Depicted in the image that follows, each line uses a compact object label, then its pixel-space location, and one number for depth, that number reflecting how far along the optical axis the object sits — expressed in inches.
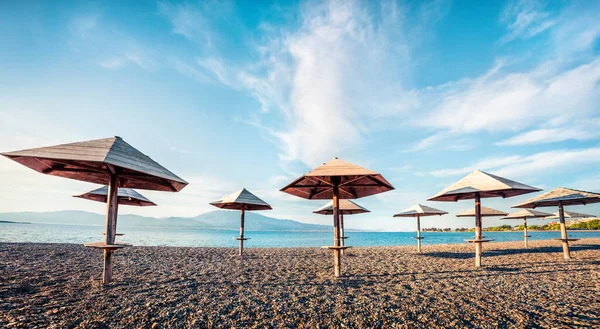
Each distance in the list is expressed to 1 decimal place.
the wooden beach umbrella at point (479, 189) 304.9
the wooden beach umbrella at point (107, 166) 185.6
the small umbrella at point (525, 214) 685.3
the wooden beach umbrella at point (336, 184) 244.5
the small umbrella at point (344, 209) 514.7
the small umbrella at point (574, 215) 658.8
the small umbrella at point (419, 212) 547.7
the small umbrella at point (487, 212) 557.0
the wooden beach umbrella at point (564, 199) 359.4
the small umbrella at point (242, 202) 415.2
